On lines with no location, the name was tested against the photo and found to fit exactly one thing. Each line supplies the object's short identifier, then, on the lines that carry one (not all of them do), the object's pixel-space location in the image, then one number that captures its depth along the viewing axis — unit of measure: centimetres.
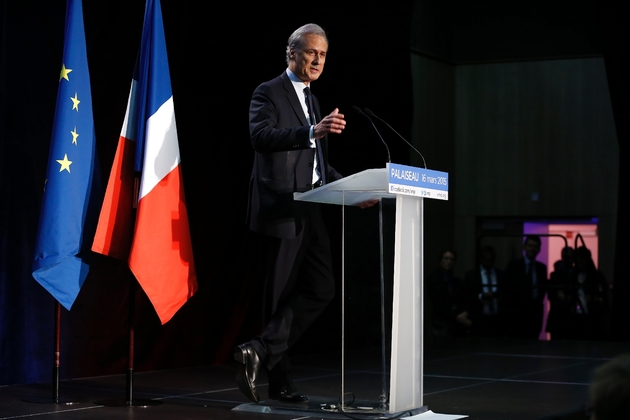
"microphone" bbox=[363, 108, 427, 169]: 598
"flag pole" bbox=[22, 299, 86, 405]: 704
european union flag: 692
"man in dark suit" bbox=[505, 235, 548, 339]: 1741
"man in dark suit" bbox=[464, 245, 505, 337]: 1745
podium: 609
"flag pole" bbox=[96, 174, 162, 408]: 696
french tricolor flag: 705
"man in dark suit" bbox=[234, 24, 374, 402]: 665
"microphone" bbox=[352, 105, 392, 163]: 590
